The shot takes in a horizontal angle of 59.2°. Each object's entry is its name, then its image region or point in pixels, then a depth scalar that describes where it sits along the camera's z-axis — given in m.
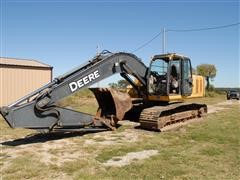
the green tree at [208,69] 50.57
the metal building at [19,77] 13.85
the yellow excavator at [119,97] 5.75
